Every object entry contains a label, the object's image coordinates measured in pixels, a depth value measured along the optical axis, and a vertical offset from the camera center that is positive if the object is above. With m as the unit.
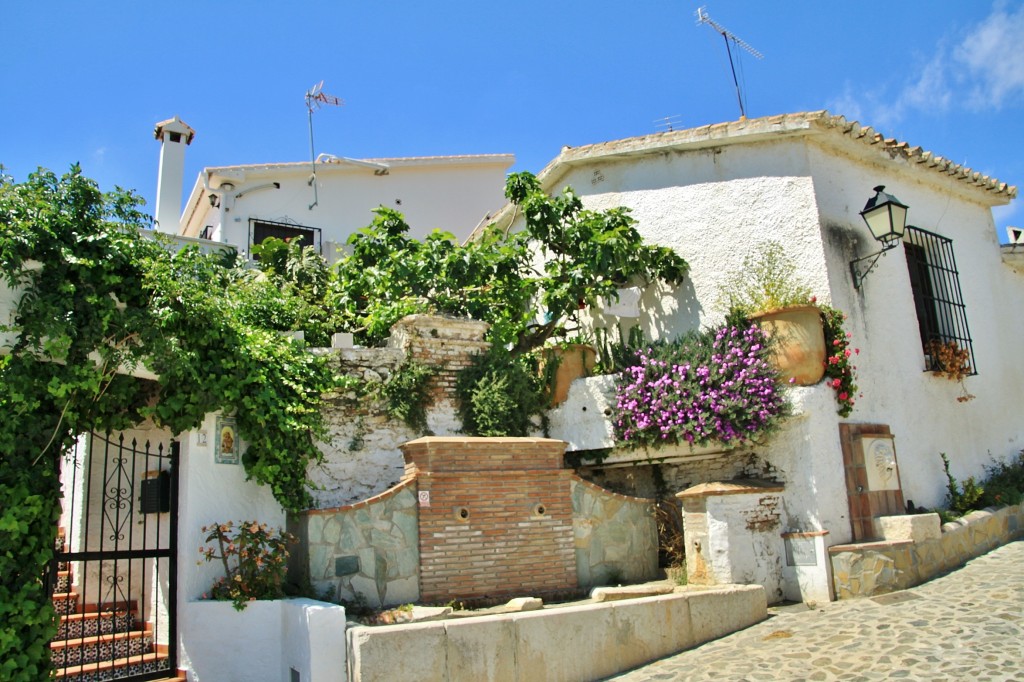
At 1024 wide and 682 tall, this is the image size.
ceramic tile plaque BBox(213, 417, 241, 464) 7.50 +0.82
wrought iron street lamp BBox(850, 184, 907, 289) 9.38 +3.15
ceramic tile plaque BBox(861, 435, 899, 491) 9.12 +0.26
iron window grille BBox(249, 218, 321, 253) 16.58 +6.19
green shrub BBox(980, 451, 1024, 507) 10.42 -0.07
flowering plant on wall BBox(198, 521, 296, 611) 6.85 -0.28
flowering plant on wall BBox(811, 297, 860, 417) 8.98 +1.34
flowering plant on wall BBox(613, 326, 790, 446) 8.82 +1.20
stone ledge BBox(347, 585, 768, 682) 5.95 -1.07
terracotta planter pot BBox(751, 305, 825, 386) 8.94 +1.64
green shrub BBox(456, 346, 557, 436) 9.64 +1.41
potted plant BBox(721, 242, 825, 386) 8.95 +2.11
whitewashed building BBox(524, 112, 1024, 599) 8.95 +2.64
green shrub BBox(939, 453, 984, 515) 10.02 -0.19
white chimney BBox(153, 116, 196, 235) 15.08 +6.80
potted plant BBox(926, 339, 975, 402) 10.74 +1.62
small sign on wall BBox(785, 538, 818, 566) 8.31 -0.64
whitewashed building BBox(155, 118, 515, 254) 16.19 +7.21
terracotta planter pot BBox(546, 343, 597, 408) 10.42 +1.84
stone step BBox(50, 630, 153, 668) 6.92 -0.99
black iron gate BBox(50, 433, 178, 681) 6.84 -0.38
